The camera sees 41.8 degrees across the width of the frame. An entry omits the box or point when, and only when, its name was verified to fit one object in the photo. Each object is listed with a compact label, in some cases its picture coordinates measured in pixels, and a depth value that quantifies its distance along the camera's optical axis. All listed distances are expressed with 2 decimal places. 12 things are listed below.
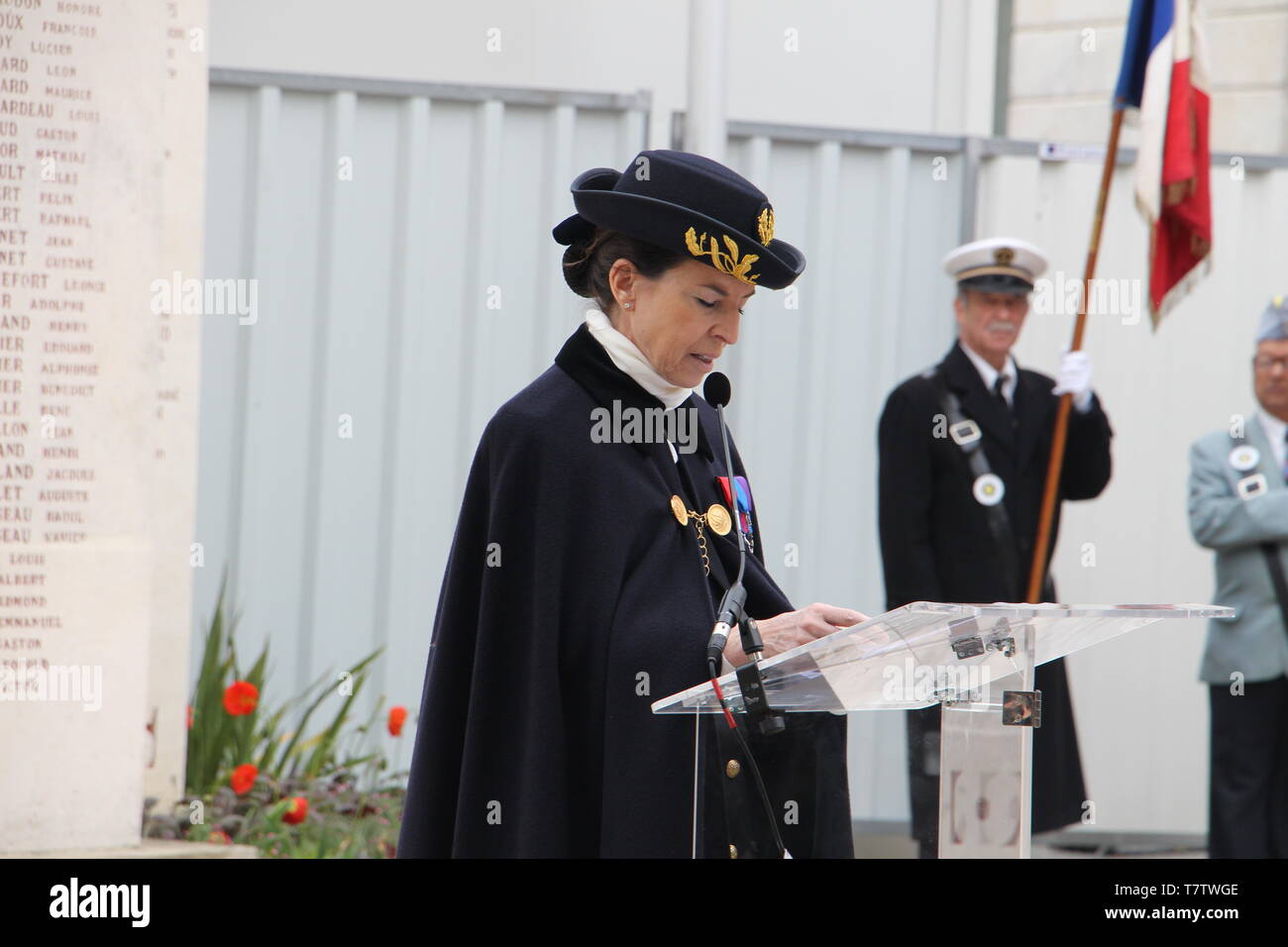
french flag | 5.74
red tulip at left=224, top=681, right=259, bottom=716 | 5.17
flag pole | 5.66
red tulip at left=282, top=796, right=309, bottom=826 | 5.07
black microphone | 2.46
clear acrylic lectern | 2.32
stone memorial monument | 4.34
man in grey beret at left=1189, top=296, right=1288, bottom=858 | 5.70
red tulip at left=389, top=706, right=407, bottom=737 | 5.41
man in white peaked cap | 5.70
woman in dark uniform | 2.63
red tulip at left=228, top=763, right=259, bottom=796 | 5.14
